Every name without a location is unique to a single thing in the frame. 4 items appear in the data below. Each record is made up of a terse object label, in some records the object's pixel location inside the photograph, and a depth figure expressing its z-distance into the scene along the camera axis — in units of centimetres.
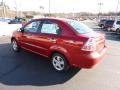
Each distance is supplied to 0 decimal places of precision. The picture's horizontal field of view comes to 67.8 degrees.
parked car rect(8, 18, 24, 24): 1539
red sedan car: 245
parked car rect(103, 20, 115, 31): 1232
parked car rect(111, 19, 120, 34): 1002
